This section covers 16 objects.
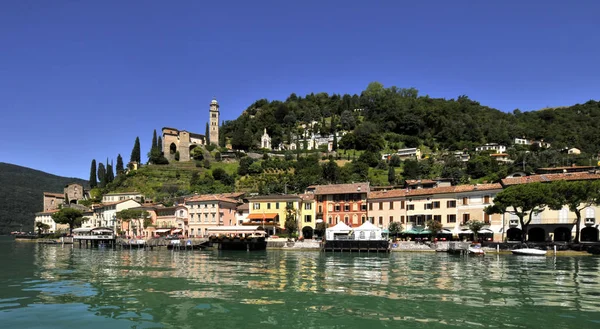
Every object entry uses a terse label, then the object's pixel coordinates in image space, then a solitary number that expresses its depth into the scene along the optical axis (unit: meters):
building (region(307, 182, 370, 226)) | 75.12
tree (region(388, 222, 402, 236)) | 67.61
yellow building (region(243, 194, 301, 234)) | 76.81
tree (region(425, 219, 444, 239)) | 63.70
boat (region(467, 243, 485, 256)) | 51.38
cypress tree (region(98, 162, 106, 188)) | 155.38
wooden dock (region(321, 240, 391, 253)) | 58.81
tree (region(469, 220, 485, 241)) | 59.18
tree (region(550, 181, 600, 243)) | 50.31
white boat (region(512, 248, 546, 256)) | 49.56
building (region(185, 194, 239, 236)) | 81.69
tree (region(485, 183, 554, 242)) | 51.78
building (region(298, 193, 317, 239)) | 77.69
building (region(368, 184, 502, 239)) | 63.53
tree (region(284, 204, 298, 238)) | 74.00
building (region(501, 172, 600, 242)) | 56.88
